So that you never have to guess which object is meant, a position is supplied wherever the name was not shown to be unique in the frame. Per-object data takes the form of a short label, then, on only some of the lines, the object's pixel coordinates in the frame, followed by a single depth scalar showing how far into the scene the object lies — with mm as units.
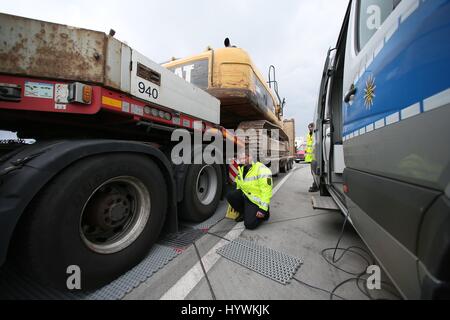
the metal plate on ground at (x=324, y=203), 2561
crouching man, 2852
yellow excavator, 3773
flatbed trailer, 1290
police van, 714
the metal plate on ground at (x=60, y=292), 1492
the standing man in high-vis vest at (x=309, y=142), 6338
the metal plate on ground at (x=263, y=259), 1777
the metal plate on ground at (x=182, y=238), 2303
